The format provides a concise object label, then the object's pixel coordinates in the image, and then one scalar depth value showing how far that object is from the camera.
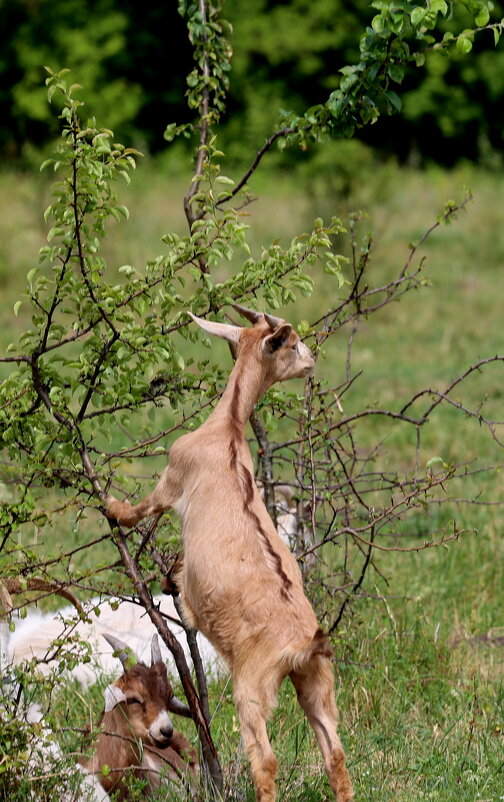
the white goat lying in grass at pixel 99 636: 11.09
